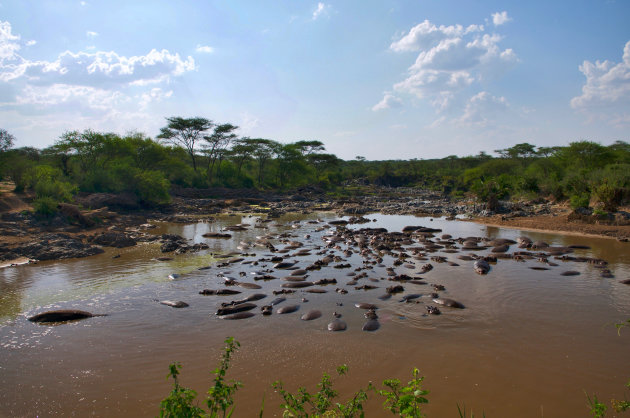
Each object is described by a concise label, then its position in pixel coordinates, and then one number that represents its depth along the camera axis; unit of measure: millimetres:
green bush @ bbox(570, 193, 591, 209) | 25980
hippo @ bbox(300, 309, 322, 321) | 9219
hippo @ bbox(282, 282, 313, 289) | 11921
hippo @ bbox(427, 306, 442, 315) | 9484
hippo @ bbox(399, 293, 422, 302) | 10544
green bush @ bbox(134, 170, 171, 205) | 31609
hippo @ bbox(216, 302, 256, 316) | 9484
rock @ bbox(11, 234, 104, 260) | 15258
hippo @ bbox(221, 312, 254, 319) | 9238
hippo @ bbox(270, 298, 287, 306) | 10209
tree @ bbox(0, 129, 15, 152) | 23047
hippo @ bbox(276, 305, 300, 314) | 9641
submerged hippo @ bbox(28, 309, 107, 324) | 8992
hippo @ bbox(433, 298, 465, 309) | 9957
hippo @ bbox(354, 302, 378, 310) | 9917
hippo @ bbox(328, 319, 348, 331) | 8570
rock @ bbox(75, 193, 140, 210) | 26728
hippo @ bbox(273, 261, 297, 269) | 14467
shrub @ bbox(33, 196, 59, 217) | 19781
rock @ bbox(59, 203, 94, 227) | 20953
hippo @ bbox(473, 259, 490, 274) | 13586
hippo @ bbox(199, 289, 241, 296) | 11102
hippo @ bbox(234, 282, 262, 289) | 11768
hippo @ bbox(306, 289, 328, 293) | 11438
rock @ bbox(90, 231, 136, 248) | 18109
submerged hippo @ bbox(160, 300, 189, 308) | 10008
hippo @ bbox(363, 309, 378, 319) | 9208
